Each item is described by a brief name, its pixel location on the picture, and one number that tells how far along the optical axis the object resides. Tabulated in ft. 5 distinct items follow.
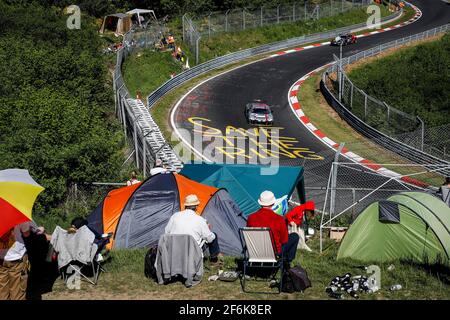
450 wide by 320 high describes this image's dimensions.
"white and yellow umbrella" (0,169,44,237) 30.19
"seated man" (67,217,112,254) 36.06
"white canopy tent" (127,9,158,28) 175.67
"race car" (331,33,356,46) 176.55
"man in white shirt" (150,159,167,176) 55.75
